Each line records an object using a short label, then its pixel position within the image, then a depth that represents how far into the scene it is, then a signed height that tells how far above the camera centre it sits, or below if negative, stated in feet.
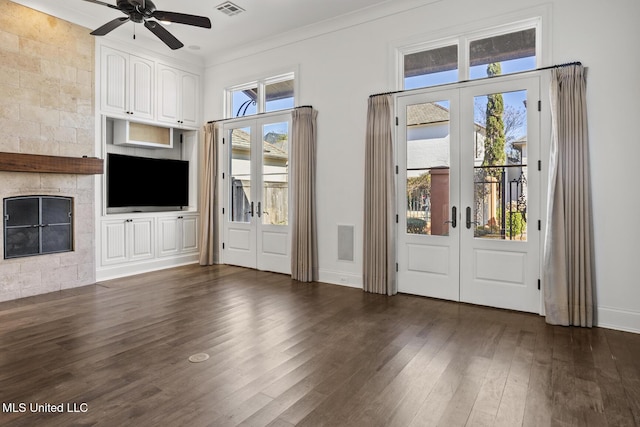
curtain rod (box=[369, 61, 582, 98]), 12.35 +4.93
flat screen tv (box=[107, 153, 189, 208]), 19.16 +1.65
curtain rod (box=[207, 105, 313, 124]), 18.52 +5.29
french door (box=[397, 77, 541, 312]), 13.46 +0.74
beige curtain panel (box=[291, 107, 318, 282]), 18.29 +0.75
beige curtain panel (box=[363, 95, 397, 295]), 15.96 +0.49
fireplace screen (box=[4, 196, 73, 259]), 15.30 -0.57
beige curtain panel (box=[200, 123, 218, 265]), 22.18 +1.12
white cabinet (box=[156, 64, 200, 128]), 20.77 +6.56
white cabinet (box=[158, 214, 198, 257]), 21.03 -1.28
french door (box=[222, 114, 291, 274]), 19.88 +1.03
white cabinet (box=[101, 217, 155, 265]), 18.60 -1.42
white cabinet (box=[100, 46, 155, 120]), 18.31 +6.40
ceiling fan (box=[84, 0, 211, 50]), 11.46 +6.18
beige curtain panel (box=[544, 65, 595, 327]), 12.08 +0.02
